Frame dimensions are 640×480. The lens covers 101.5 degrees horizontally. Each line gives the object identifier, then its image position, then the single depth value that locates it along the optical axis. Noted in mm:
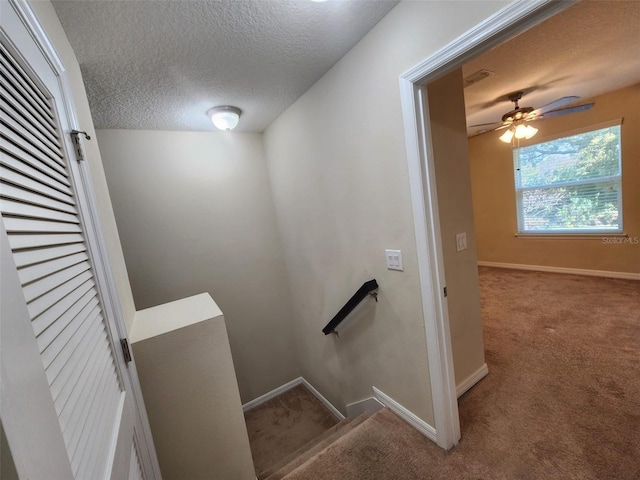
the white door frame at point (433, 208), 1066
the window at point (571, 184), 3459
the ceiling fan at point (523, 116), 2728
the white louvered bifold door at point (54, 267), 534
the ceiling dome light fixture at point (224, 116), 2109
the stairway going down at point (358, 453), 1374
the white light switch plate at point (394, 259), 1500
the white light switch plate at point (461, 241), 1819
